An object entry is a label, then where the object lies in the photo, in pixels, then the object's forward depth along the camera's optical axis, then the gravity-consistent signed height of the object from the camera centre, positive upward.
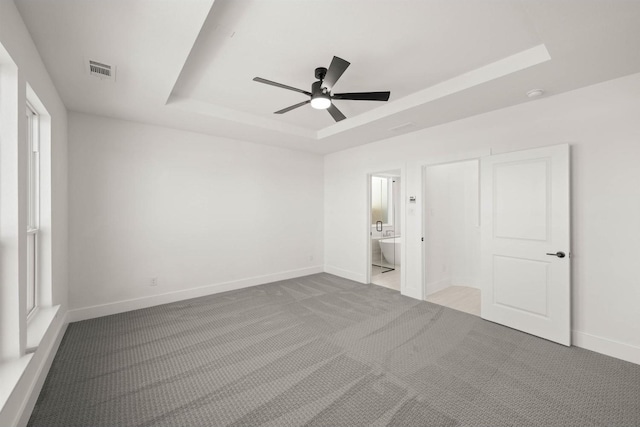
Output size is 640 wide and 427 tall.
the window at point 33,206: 2.46 +0.06
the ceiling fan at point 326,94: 2.35 +1.13
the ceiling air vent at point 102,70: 2.39 +1.31
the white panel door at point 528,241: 2.86 -0.32
